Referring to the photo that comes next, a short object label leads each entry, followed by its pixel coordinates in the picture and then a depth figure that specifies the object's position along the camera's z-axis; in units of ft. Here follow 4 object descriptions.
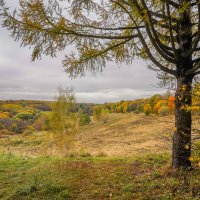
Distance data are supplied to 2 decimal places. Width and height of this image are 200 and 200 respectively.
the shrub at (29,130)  159.88
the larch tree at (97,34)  18.37
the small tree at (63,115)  53.26
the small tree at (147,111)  150.33
